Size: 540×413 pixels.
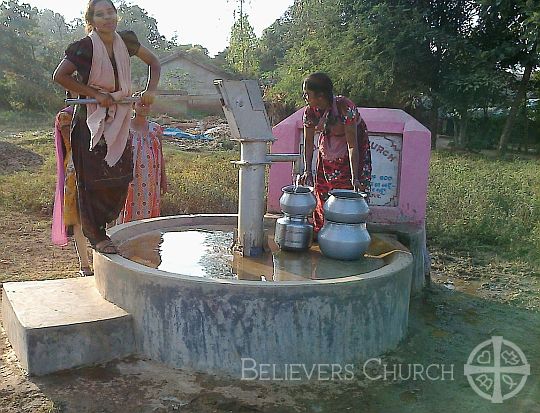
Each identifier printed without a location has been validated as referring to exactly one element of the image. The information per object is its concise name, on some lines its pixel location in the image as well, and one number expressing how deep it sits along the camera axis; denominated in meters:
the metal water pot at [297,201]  3.89
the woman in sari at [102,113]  3.42
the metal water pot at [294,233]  3.97
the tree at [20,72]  25.61
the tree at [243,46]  27.47
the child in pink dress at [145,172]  4.84
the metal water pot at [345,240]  3.79
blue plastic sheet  19.00
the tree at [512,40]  15.92
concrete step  3.12
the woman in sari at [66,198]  4.30
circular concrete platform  3.13
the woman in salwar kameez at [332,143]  4.12
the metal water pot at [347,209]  3.73
